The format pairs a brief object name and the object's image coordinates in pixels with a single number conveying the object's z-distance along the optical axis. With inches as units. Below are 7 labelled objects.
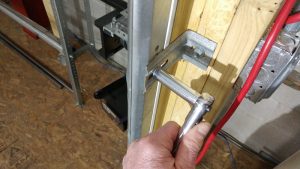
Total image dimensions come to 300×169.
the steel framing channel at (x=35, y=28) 40.2
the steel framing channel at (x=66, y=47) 35.1
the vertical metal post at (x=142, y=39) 11.2
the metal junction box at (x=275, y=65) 15.7
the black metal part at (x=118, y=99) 47.5
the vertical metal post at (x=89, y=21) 52.7
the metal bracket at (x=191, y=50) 15.6
